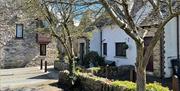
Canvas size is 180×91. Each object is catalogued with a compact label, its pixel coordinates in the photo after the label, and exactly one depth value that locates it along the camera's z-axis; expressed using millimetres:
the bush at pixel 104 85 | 4455
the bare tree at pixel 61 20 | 6562
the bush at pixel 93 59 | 10598
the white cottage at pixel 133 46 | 8004
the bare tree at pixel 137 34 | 3359
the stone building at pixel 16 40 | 13340
